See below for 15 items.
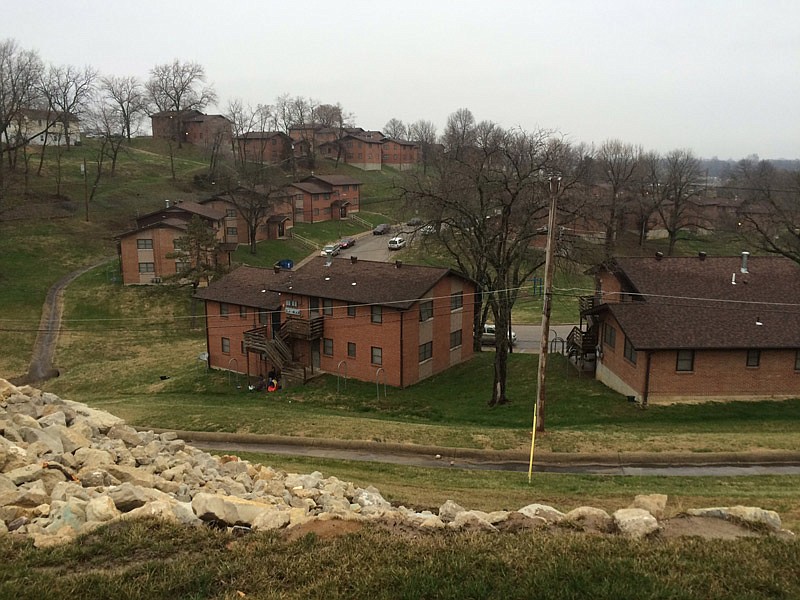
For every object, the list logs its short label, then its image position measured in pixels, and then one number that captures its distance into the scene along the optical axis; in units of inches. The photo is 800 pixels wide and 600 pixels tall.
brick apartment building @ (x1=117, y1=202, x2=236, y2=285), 2345.0
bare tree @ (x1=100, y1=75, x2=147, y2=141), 4222.4
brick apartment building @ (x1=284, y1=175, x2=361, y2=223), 3580.2
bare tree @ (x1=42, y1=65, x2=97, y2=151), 3490.4
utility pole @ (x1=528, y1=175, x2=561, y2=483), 895.7
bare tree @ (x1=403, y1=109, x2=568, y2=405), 1216.8
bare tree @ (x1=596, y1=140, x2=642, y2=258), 2903.5
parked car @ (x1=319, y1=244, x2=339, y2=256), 2901.1
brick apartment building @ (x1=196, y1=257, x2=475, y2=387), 1353.3
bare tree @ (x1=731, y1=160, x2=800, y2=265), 2093.3
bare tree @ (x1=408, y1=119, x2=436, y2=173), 5923.2
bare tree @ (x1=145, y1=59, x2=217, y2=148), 4840.1
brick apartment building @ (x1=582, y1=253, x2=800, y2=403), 1110.4
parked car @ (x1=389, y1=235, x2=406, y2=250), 3024.4
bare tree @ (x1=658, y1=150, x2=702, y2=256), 3078.2
